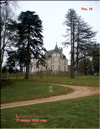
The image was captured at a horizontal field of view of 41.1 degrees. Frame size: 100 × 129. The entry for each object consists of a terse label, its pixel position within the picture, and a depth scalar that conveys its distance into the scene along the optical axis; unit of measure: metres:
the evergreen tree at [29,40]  27.38
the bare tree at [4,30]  19.50
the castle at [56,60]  67.00
